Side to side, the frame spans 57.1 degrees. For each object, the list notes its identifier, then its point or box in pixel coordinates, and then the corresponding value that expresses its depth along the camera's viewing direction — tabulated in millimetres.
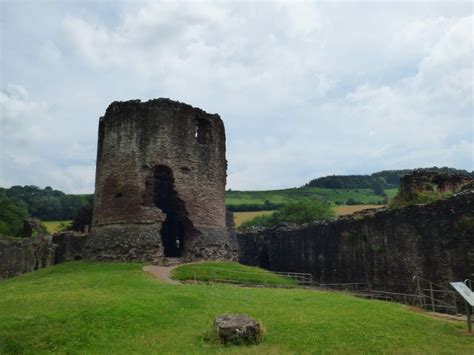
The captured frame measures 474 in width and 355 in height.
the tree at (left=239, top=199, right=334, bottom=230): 64062
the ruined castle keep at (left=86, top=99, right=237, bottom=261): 22609
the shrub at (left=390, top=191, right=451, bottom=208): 18656
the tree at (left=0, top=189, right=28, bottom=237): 53353
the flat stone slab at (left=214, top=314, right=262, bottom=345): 8984
